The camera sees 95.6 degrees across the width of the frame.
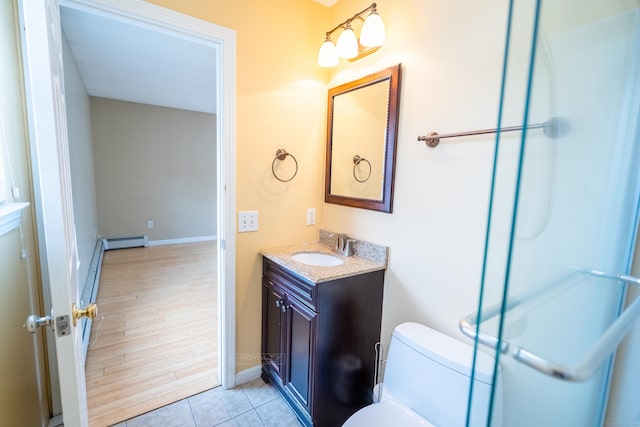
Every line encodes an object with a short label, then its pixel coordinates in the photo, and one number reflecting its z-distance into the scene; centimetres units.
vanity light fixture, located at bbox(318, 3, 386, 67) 152
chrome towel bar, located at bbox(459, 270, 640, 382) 46
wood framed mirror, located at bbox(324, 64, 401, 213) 160
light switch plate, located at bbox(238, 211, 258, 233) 179
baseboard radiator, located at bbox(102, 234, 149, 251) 474
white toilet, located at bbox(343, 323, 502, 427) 105
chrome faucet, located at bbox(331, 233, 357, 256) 184
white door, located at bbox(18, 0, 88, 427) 71
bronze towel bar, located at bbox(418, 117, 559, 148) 56
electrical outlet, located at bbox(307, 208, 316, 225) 209
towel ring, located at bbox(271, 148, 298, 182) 188
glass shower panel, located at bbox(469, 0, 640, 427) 52
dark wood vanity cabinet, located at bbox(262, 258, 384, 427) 148
